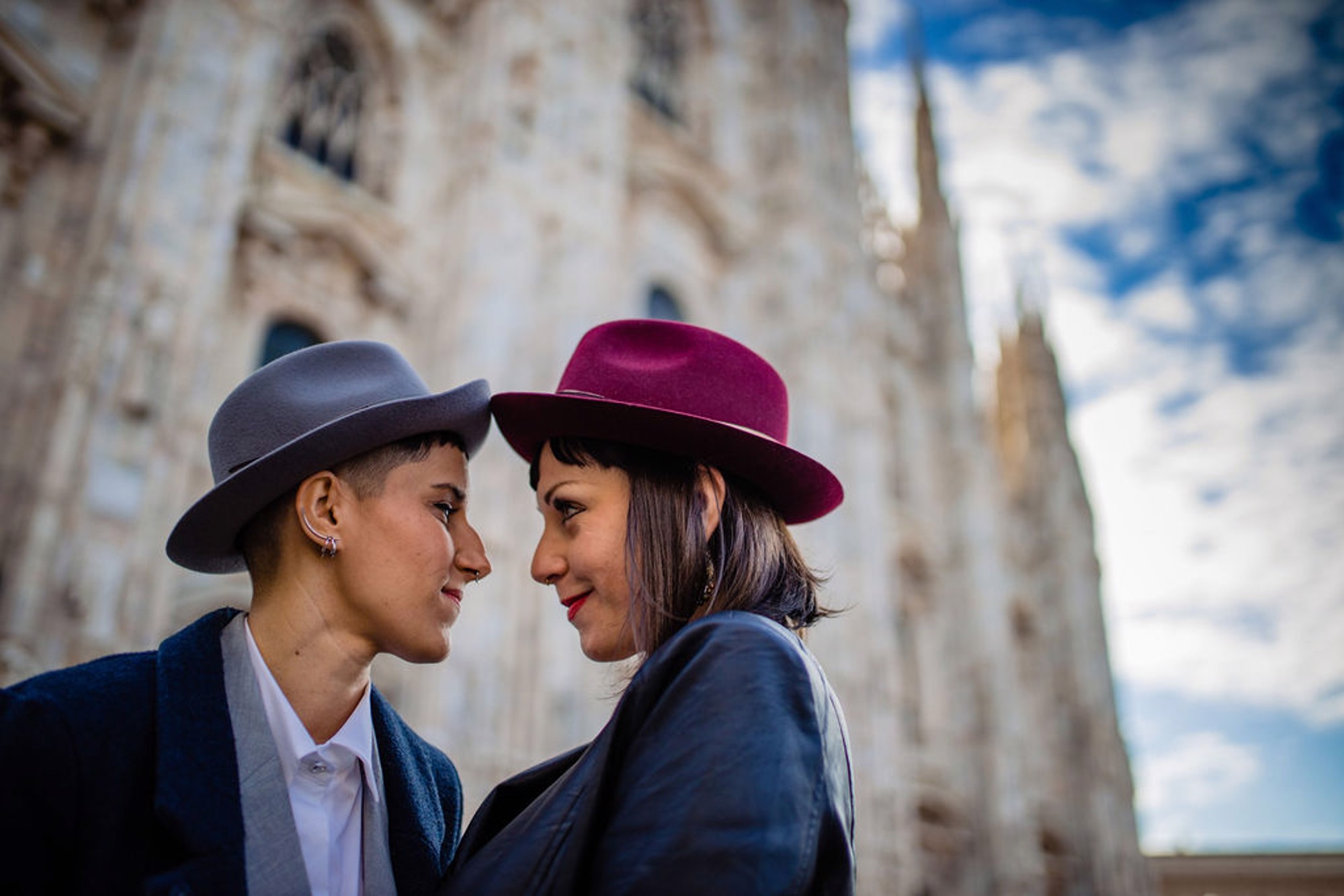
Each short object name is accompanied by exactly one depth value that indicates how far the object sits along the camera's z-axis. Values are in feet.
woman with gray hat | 4.41
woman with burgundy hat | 3.97
